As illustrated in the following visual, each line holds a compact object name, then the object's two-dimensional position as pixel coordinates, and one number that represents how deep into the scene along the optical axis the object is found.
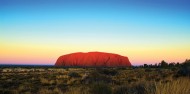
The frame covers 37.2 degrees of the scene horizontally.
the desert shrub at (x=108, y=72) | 38.75
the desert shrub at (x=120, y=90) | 10.18
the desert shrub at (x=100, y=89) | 10.26
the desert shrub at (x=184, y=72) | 25.45
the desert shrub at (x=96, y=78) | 23.46
